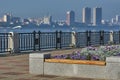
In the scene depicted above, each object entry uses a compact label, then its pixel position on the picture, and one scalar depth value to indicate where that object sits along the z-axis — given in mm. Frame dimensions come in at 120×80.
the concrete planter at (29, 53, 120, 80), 12461
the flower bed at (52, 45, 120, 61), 13711
